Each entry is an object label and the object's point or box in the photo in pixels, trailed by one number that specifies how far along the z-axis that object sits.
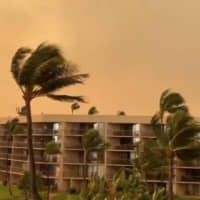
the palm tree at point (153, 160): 30.57
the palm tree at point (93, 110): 78.28
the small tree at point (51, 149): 49.22
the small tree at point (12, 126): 61.53
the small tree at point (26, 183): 41.97
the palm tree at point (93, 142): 52.53
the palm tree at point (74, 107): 79.06
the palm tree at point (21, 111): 74.90
